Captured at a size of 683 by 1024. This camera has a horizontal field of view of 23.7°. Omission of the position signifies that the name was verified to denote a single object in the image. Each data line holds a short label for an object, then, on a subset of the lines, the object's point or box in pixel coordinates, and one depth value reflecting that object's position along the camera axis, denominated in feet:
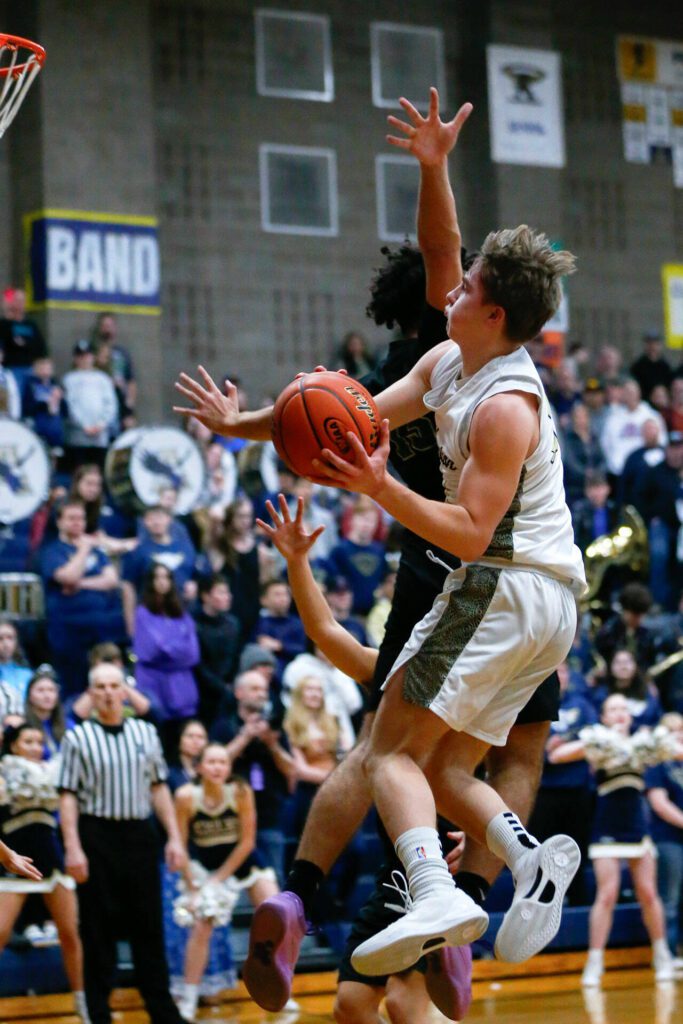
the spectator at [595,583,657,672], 40.93
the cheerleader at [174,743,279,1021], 30.27
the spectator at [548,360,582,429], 51.29
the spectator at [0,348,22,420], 41.08
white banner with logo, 61.21
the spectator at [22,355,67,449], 42.39
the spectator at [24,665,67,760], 30.50
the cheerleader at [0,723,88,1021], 28.45
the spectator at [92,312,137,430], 46.19
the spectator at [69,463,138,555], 36.83
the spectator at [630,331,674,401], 58.49
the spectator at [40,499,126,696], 35.17
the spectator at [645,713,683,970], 34.94
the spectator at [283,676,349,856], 33.01
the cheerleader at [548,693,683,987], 33.37
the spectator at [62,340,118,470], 42.83
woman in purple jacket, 33.68
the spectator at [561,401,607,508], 49.21
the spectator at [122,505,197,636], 36.42
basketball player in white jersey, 13.97
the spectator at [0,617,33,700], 32.12
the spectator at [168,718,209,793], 31.76
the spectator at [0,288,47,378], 45.62
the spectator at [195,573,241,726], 35.17
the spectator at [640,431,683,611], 47.24
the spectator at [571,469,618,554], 46.55
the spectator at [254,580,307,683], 36.83
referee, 27.14
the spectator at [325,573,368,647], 37.29
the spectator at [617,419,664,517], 48.52
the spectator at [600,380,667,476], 51.65
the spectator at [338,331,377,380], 53.57
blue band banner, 51.98
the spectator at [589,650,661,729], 36.04
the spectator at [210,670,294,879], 32.32
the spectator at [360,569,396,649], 37.06
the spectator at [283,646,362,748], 34.32
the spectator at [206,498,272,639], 37.55
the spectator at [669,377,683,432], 55.47
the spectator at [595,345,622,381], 57.88
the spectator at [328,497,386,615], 39.86
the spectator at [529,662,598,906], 34.19
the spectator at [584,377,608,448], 51.81
